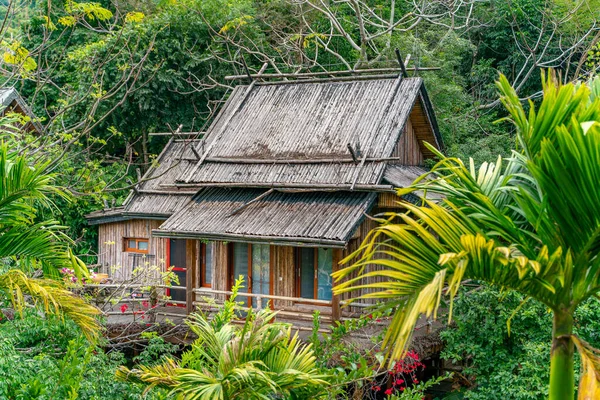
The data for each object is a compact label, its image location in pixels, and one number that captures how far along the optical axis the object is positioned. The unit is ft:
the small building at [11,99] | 51.78
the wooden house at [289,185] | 42.91
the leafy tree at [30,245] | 19.01
